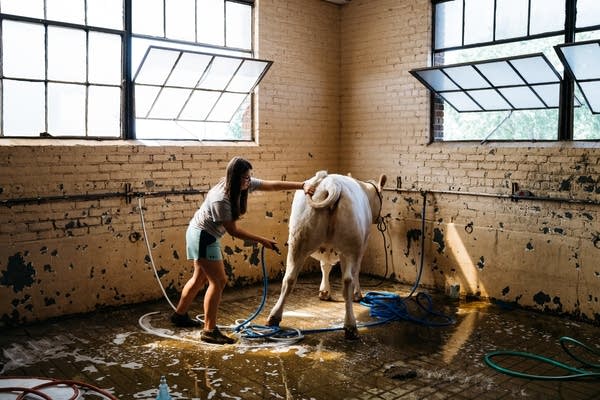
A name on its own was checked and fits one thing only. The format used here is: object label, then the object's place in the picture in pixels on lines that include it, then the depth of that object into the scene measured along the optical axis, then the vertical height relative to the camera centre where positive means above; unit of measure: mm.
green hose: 4523 -1520
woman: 5164 -503
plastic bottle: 3680 -1382
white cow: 5605 -532
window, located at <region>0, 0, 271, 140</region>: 5895 +1182
